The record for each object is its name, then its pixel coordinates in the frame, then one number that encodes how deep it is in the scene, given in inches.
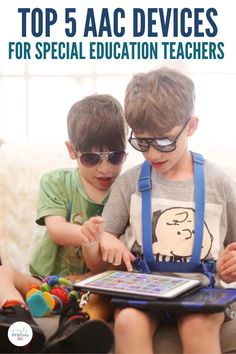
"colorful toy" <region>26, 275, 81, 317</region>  78.1
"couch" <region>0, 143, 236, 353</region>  91.4
